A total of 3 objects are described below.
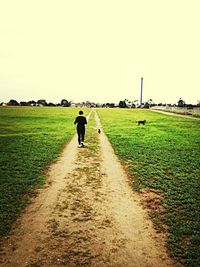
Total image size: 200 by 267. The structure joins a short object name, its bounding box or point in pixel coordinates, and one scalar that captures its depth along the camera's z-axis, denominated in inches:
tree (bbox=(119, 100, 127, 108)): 7385.8
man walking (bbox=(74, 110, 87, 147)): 616.1
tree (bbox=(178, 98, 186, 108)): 6754.4
